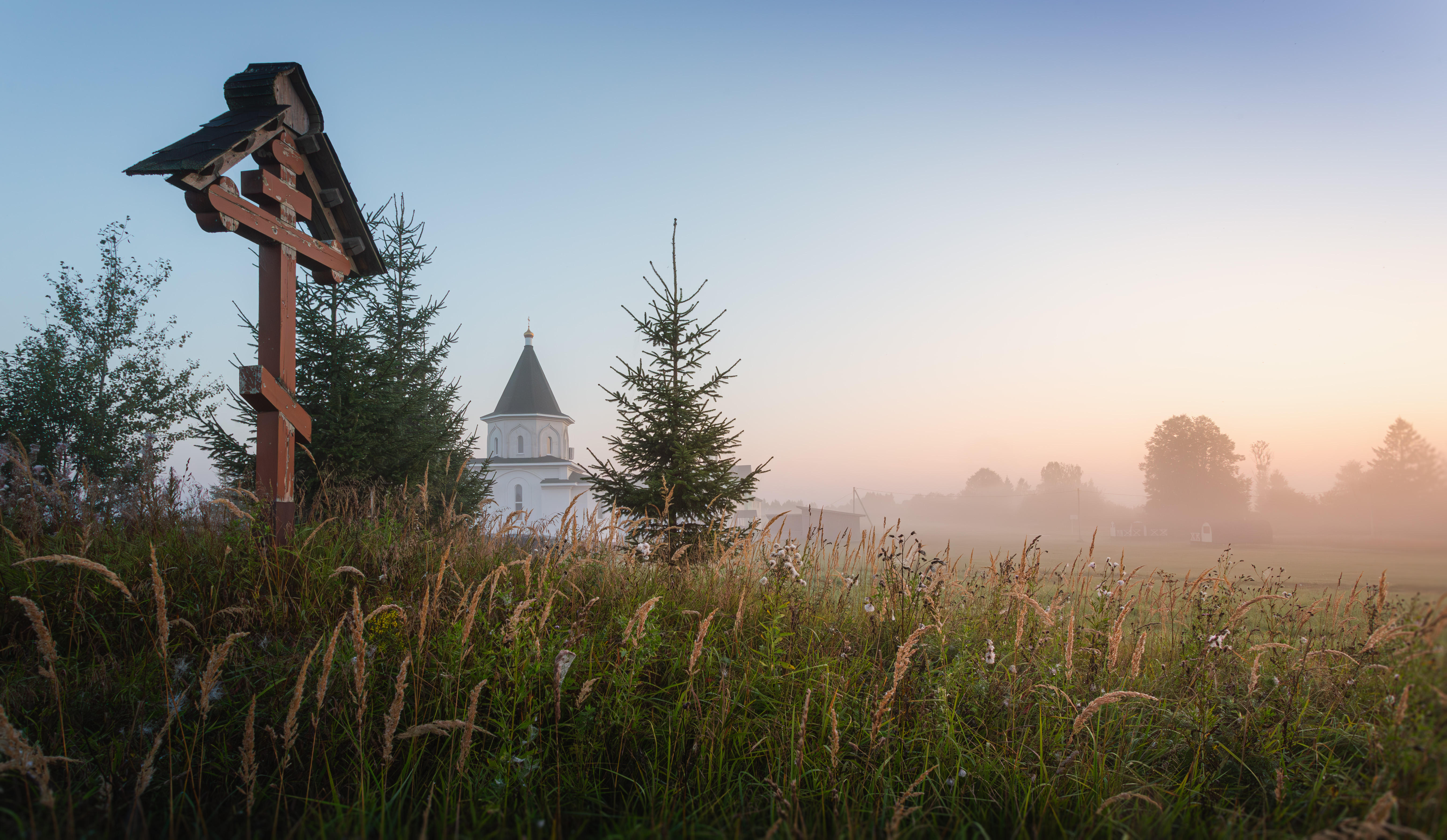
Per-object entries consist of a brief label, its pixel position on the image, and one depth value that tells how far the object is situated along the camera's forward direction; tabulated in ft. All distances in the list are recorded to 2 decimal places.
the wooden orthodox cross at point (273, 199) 15.17
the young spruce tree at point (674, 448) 26.76
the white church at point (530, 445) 135.74
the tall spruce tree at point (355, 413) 28.66
